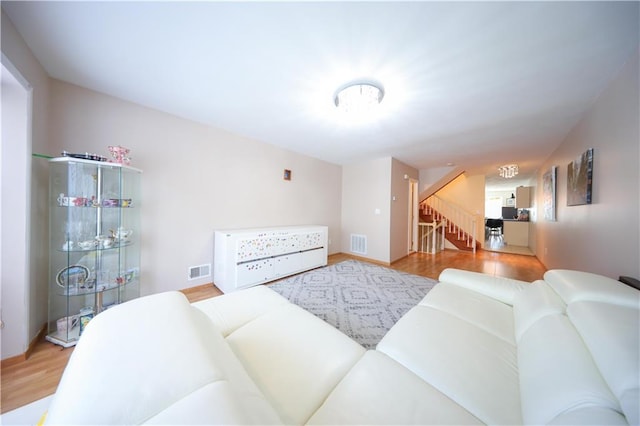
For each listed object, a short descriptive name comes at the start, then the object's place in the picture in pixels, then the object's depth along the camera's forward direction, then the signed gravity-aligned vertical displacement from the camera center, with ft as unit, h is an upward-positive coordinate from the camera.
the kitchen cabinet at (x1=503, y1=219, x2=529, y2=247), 20.15 -1.79
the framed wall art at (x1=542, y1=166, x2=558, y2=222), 10.74 +1.35
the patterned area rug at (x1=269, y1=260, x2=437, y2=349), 6.40 -3.54
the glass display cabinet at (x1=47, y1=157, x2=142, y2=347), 5.67 -1.06
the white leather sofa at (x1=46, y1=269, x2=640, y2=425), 1.66 -1.83
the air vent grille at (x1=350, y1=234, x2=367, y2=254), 14.47 -2.34
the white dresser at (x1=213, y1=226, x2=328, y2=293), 8.46 -2.13
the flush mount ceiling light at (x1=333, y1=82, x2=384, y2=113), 5.74 +3.54
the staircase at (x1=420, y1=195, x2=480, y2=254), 18.24 -0.94
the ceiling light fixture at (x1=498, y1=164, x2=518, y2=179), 15.10 +3.60
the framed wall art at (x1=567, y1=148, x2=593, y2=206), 6.66 +1.42
